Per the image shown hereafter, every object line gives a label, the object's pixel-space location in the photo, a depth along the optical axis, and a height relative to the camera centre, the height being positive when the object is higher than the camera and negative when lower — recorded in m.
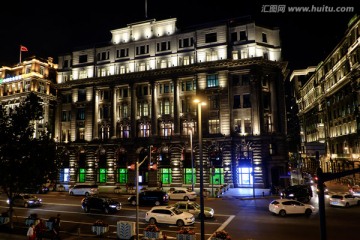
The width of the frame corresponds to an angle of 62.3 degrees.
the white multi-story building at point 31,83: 82.31 +20.03
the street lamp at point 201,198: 17.78 -2.99
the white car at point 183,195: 41.44 -6.16
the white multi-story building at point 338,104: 61.25 +11.57
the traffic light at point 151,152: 26.28 -0.61
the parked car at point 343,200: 34.88 -6.13
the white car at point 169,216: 26.44 -5.88
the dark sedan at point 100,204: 33.09 -5.87
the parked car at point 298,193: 39.59 -5.95
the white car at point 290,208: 30.06 -5.94
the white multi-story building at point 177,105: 54.72 +9.37
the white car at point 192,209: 28.86 -5.74
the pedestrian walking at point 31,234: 20.02 -5.43
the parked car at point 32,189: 26.81 -3.29
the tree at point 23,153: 24.89 +0.01
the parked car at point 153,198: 36.78 -5.77
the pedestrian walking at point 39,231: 21.08 -5.53
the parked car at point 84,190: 48.16 -6.11
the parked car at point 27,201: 38.09 -6.22
